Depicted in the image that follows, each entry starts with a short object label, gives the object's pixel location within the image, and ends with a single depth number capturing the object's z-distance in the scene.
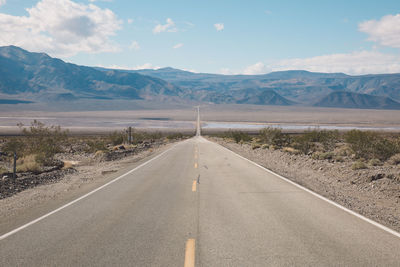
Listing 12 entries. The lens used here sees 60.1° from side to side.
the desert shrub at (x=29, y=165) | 15.55
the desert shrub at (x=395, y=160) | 15.84
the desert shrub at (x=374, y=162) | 15.57
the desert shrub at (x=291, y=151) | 22.58
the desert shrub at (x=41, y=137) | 25.72
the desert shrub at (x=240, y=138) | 46.88
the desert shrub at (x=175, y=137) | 61.67
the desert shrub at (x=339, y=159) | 17.36
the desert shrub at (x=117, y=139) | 42.22
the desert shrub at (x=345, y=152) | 20.61
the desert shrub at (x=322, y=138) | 28.09
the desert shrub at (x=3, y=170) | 14.36
